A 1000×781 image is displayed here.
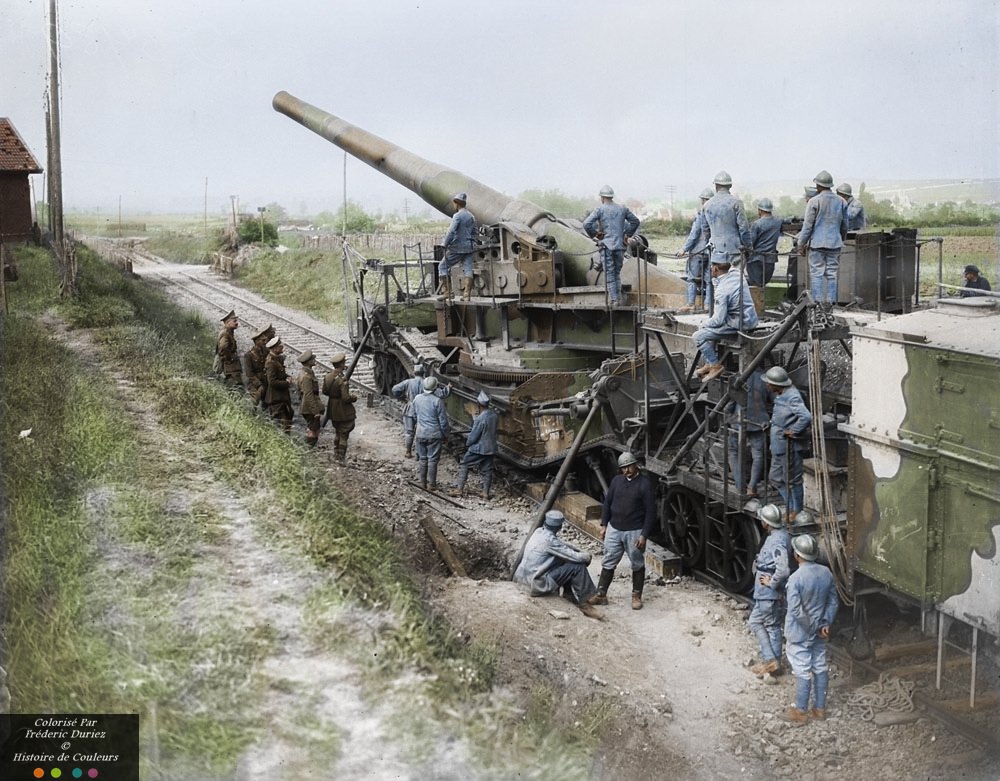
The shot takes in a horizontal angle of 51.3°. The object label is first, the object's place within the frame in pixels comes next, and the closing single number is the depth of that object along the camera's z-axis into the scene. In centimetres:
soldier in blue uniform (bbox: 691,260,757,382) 823
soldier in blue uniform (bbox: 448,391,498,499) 1158
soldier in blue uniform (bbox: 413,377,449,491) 1157
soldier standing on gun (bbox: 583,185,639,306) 1116
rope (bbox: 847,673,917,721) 679
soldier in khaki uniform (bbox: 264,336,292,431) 1264
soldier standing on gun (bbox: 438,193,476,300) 1320
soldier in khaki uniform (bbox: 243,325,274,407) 1319
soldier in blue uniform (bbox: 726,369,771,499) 831
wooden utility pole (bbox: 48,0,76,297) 1402
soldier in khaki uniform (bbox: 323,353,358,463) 1209
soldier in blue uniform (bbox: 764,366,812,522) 784
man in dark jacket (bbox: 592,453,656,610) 845
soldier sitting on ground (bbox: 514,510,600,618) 834
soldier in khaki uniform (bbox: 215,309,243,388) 1397
